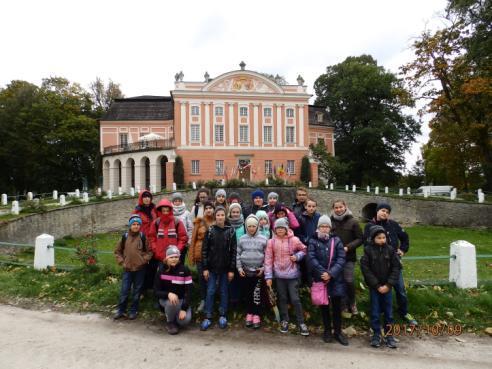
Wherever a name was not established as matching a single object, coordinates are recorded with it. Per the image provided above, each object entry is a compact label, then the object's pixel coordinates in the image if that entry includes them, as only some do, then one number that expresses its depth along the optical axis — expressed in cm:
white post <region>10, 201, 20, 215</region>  1384
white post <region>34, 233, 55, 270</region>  738
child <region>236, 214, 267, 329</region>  490
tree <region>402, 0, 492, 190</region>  1644
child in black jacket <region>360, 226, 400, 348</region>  449
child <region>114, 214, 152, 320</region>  531
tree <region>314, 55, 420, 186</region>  3538
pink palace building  3216
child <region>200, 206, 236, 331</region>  501
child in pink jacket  479
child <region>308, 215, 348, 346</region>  452
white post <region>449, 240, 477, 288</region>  587
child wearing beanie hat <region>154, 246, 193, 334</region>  479
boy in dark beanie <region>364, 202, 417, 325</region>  498
